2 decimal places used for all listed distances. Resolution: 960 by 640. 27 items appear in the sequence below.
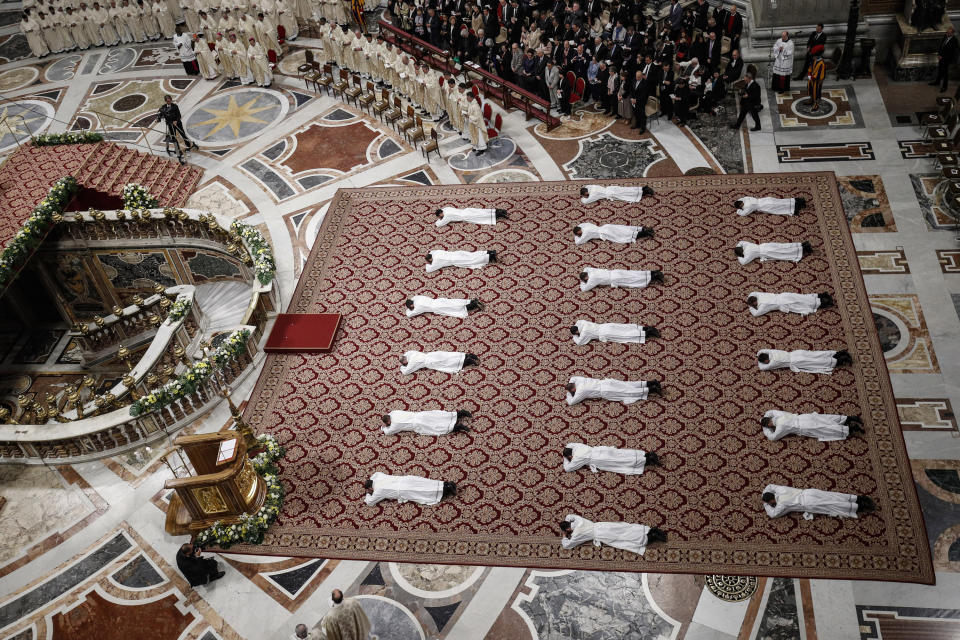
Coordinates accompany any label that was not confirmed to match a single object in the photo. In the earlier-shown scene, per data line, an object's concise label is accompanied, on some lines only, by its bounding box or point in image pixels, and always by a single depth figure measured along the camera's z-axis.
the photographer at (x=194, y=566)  9.64
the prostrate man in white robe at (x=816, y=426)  10.48
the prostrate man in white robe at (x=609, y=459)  10.45
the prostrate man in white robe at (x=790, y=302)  12.20
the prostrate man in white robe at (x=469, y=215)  14.68
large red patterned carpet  9.84
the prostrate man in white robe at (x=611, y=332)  12.16
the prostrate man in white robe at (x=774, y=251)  13.12
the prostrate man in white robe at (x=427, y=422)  11.26
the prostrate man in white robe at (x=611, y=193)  14.73
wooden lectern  9.84
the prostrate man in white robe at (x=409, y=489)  10.45
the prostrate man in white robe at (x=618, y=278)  13.02
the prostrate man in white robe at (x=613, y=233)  13.87
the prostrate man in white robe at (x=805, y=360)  11.30
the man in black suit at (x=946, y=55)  15.72
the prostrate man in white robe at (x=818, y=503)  9.62
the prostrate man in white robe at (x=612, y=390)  11.34
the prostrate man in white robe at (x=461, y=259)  13.84
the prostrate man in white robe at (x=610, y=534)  9.65
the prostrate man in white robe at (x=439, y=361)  12.16
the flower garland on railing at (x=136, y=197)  15.36
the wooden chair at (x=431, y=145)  16.55
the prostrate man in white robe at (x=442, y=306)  13.03
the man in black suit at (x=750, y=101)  15.59
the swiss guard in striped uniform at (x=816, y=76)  16.11
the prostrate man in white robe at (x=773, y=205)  13.97
